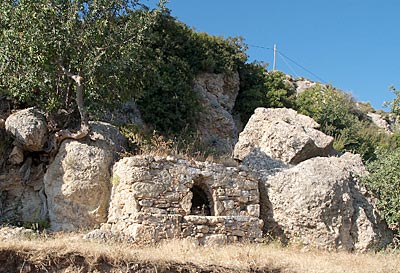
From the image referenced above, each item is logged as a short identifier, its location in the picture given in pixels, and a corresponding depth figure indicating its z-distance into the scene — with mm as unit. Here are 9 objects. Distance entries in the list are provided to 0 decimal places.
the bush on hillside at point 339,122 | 20328
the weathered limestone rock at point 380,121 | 26959
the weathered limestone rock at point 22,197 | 12773
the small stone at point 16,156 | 13109
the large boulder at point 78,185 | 12555
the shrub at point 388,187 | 13977
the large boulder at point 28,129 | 12758
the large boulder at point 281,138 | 14867
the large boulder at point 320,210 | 13273
